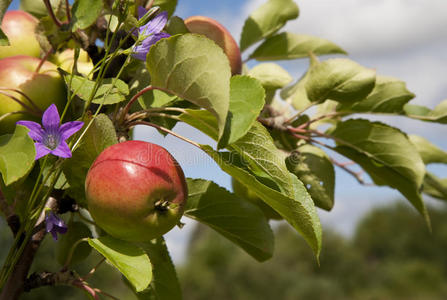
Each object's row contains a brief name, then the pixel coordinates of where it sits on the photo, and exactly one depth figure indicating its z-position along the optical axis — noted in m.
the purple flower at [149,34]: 0.84
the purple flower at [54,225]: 0.85
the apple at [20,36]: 0.95
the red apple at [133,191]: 0.82
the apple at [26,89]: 0.88
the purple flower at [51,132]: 0.81
